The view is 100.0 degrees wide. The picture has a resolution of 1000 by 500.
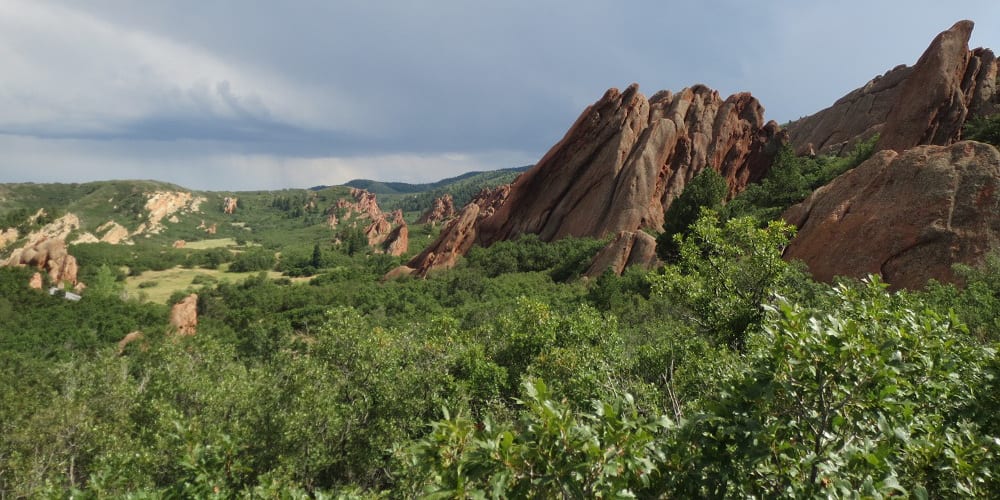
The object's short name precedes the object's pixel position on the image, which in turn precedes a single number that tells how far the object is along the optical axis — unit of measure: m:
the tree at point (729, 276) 10.88
